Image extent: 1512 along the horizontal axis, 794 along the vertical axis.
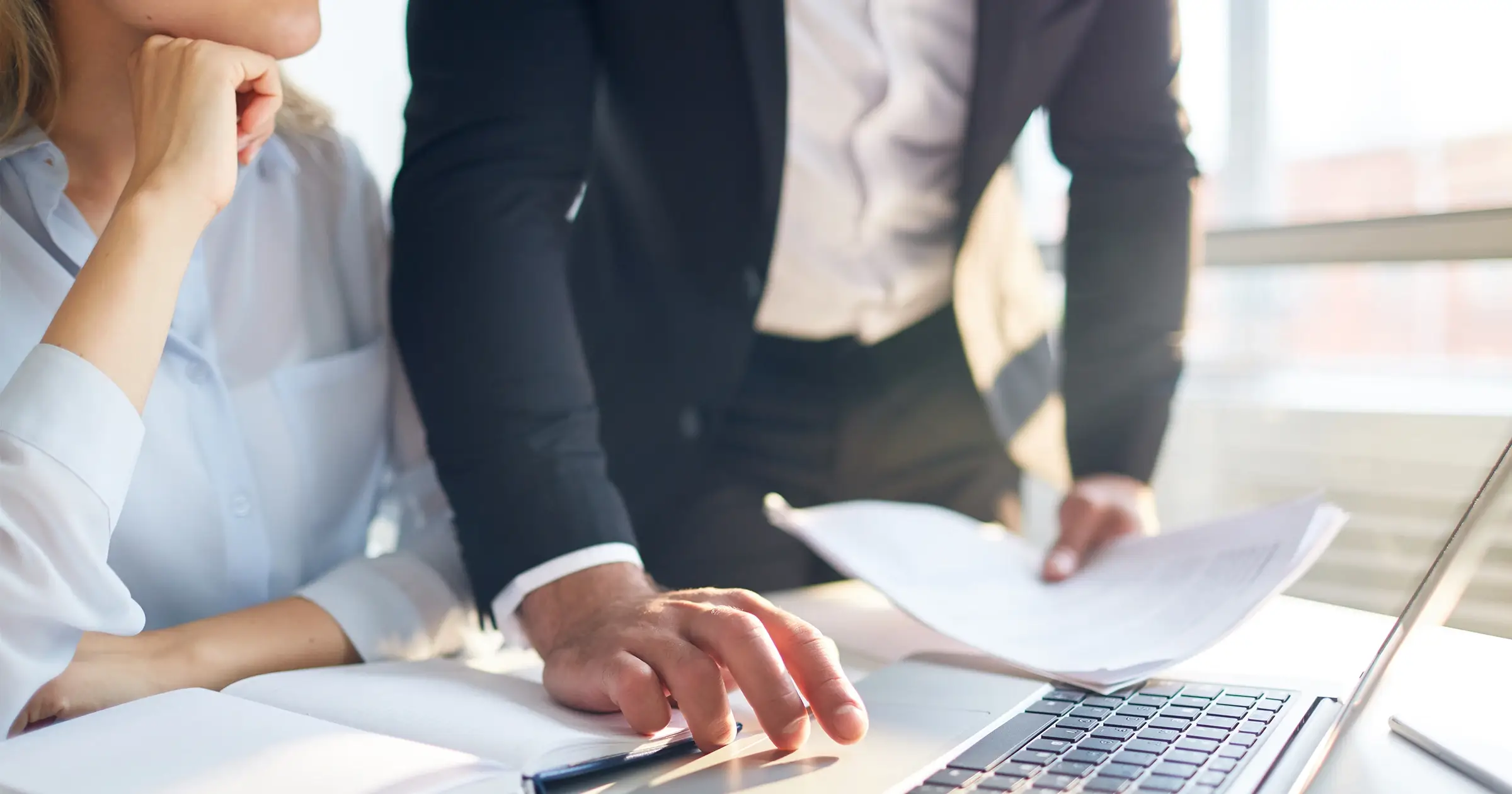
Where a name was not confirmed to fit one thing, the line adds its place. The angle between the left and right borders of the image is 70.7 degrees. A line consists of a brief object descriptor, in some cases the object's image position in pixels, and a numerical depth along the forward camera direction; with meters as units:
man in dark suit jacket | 0.85
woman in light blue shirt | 0.58
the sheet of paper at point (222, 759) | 0.45
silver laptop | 0.50
